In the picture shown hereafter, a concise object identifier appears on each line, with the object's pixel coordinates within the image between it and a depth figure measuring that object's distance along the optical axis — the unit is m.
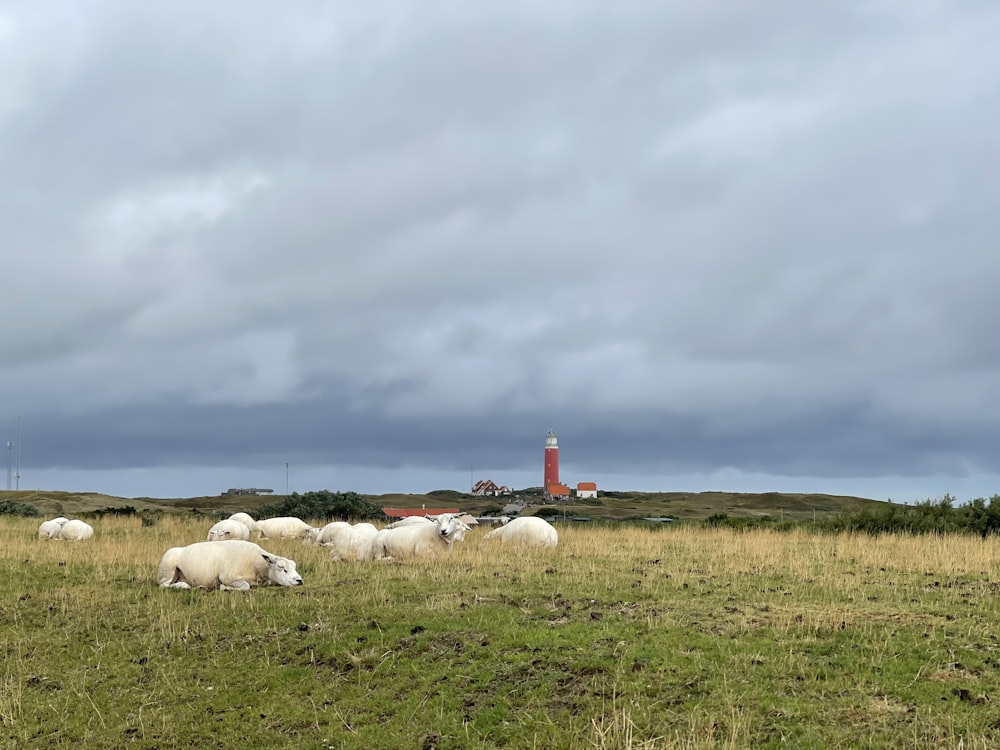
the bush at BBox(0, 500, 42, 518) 49.38
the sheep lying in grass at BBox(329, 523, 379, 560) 24.88
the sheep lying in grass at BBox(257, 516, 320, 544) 32.59
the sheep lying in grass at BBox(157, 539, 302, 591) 19.75
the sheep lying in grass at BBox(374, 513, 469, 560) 24.19
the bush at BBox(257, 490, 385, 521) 44.84
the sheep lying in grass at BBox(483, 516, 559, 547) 28.29
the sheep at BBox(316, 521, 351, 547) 27.97
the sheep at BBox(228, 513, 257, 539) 33.58
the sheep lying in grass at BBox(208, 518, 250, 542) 30.39
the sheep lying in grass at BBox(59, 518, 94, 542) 31.22
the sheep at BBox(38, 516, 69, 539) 31.66
